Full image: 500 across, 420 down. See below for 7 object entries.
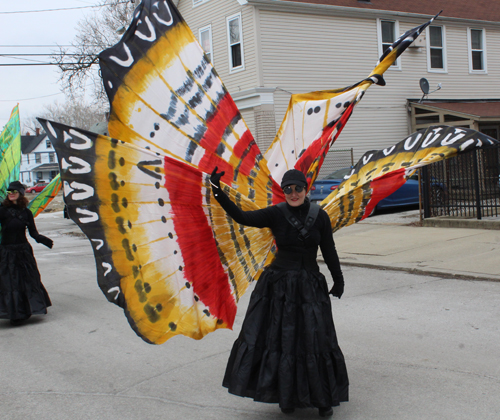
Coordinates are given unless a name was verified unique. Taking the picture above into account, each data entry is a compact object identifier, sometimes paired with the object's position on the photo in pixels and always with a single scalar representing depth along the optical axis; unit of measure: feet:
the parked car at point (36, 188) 183.52
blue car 48.88
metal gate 40.14
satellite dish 65.57
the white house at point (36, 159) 275.59
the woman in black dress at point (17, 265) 21.86
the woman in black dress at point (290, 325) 11.59
